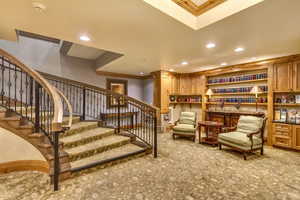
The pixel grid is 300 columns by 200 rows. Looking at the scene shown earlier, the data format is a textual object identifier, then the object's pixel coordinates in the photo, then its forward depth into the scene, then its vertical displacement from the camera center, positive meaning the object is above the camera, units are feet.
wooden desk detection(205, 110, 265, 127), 14.88 -1.80
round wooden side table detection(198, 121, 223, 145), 13.85 -3.27
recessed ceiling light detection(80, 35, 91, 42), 9.21 +4.14
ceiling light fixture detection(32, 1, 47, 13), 5.95 +4.03
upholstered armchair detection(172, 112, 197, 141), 15.09 -2.79
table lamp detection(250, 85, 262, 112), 14.25 +1.12
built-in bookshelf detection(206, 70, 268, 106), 15.01 +1.50
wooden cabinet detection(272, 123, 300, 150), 12.21 -3.04
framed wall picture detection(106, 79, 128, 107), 20.14 +1.99
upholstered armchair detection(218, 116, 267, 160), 10.87 -2.92
